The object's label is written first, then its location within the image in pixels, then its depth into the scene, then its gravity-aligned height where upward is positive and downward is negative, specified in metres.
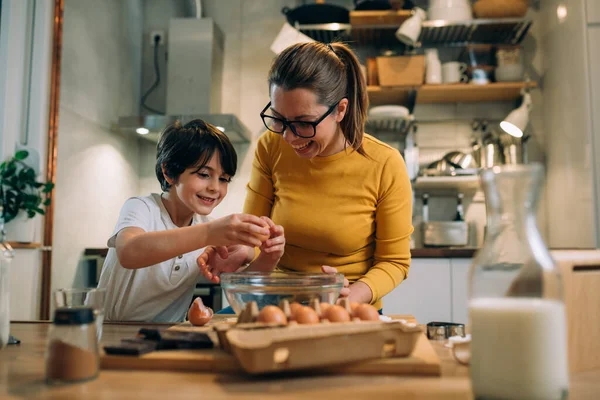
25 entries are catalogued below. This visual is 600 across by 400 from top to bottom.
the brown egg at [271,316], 0.77 -0.12
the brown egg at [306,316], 0.76 -0.12
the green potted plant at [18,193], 2.12 +0.19
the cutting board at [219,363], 0.69 -0.17
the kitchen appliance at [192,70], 3.21 +1.05
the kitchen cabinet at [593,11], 2.57 +1.12
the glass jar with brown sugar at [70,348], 0.64 -0.14
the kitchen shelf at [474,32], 2.92 +1.23
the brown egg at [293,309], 0.80 -0.11
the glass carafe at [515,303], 0.55 -0.07
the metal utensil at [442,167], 2.96 +0.42
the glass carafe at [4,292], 0.89 -0.09
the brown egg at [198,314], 1.00 -0.15
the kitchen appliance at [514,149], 3.01 +0.53
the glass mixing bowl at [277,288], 0.93 -0.09
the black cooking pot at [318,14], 2.99 +1.30
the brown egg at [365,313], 0.80 -0.12
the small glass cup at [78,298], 0.83 -0.10
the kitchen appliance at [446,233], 3.00 +0.03
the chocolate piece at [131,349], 0.72 -0.16
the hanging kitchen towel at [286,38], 3.00 +1.16
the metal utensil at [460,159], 2.98 +0.46
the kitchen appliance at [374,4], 2.95 +1.33
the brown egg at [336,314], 0.78 -0.11
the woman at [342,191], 1.35 +0.13
